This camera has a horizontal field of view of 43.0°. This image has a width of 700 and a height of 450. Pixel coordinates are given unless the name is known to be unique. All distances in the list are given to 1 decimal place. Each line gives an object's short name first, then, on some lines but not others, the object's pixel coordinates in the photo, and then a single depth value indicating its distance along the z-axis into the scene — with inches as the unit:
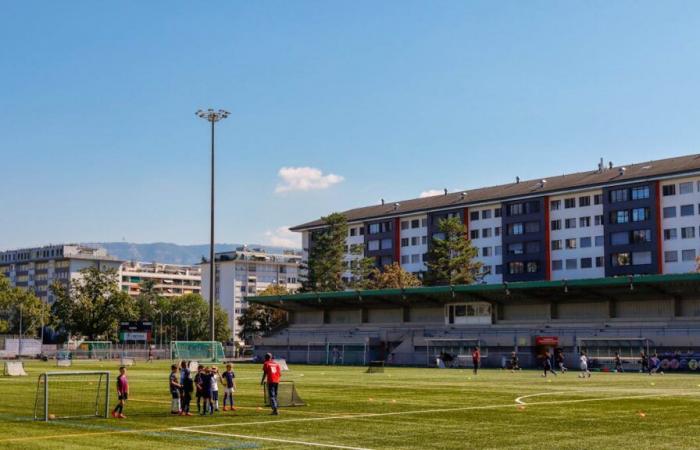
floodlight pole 2738.7
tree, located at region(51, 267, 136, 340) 5693.9
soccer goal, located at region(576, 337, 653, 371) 3080.7
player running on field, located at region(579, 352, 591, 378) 2338.6
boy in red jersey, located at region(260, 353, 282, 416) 1133.1
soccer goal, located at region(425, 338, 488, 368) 3501.5
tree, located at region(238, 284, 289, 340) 6254.9
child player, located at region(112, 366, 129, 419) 1112.8
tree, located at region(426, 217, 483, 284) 4712.1
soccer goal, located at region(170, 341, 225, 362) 3267.7
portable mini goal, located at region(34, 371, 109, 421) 1112.2
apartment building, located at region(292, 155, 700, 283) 4453.7
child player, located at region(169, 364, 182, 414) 1151.6
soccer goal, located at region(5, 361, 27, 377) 2399.1
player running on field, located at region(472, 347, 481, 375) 2539.4
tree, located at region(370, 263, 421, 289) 5108.3
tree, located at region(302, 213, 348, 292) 5388.8
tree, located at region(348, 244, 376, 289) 5349.4
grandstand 3316.9
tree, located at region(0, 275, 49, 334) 6131.9
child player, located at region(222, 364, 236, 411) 1203.9
